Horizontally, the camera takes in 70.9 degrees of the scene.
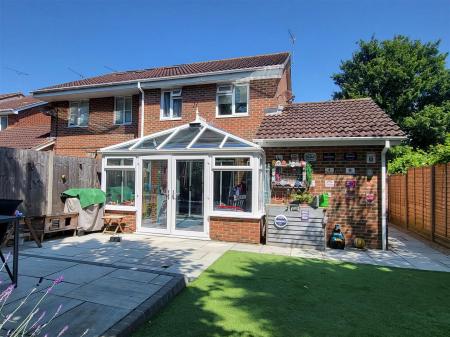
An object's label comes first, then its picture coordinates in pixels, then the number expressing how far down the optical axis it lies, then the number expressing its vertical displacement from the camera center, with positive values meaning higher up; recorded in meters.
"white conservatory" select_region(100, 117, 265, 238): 9.05 +0.09
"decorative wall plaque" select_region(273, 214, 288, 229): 8.57 -1.04
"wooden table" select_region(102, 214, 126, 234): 9.87 -1.32
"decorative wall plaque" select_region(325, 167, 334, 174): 8.91 +0.38
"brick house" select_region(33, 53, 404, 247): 8.72 +0.95
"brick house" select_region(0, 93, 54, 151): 15.06 +3.75
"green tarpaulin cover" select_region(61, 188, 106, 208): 9.57 -0.45
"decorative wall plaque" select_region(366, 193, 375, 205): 8.56 -0.39
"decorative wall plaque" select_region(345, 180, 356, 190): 8.72 -0.01
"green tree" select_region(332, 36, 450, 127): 24.69 +8.41
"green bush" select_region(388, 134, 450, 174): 15.39 +1.13
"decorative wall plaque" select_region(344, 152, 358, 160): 8.73 +0.76
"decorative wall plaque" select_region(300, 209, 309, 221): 8.42 -0.83
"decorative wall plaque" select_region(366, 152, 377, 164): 8.59 +0.70
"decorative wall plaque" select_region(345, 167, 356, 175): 8.73 +0.38
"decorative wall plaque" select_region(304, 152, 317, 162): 9.06 +0.78
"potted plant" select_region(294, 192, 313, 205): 8.75 -0.42
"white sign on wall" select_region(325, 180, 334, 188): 8.89 +0.01
